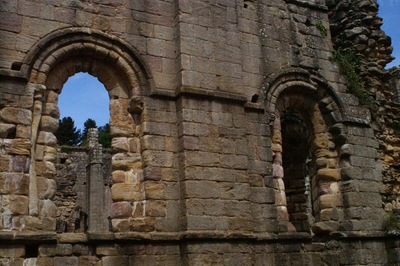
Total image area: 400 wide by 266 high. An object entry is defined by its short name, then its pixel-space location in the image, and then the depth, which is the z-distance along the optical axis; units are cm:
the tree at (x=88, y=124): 5141
